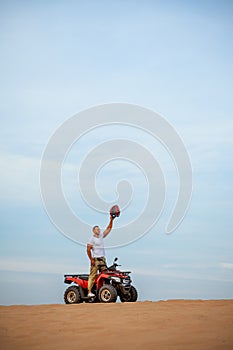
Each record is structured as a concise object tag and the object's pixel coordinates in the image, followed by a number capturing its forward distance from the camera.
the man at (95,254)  19.75
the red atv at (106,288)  19.09
